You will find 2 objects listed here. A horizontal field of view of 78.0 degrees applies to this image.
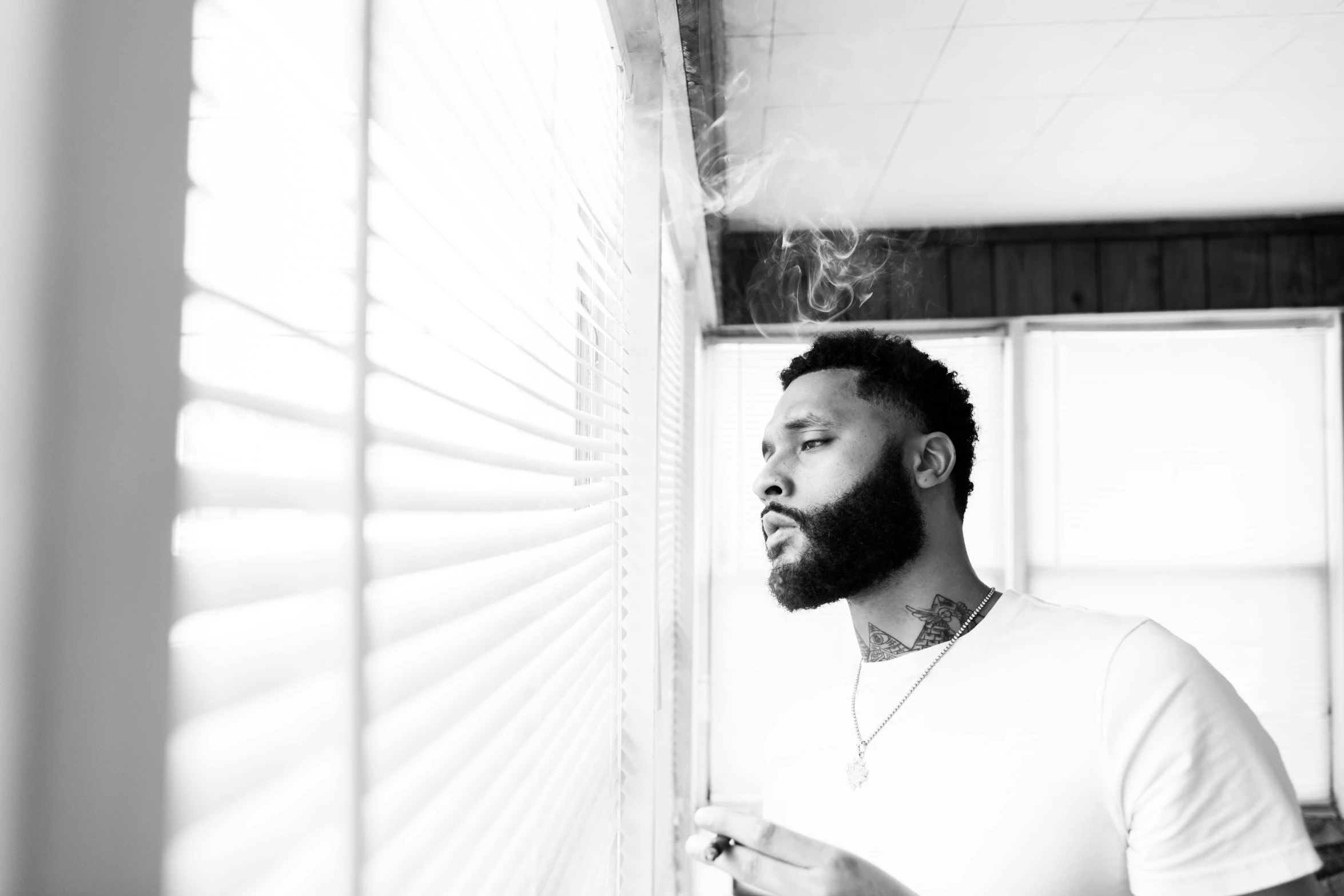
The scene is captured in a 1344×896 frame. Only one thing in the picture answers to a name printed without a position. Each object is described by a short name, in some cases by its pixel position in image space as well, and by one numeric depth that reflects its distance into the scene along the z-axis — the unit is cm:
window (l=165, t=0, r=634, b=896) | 25
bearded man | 99
